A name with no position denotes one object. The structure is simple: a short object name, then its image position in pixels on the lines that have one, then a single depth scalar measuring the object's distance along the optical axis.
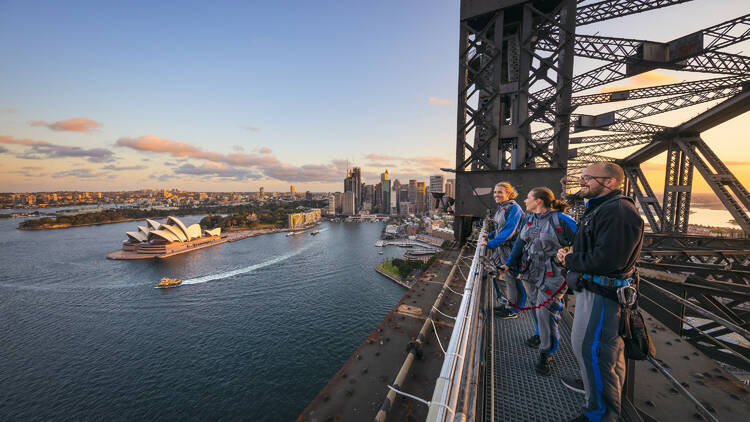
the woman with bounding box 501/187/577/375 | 2.70
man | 1.77
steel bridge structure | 5.46
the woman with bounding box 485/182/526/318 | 3.58
